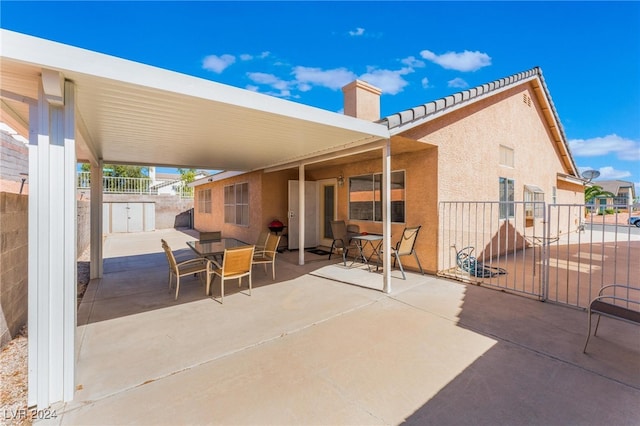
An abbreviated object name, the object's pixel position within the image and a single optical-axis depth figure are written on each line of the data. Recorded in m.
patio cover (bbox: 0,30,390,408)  2.14
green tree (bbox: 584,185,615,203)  27.52
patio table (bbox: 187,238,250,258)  5.37
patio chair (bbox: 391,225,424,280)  5.78
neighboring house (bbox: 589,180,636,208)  37.75
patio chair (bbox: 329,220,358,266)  7.63
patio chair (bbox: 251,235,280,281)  5.86
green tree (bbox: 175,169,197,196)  24.18
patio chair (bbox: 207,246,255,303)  4.50
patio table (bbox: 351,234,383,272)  7.02
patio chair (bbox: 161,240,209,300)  4.68
